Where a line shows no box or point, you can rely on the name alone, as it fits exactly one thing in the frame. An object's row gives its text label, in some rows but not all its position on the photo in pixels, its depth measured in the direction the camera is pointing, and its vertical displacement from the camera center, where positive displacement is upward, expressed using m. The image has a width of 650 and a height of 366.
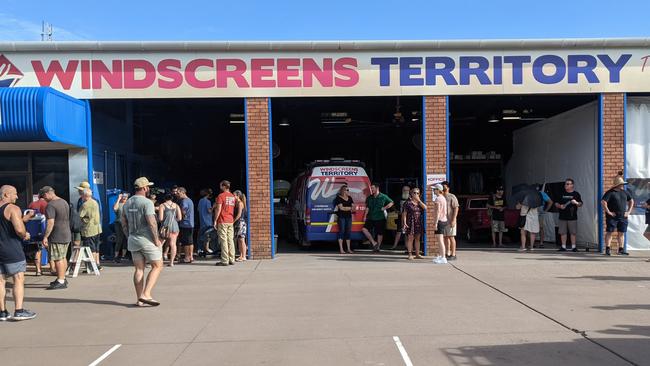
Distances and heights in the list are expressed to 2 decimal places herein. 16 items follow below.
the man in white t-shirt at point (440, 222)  11.61 -1.06
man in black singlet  7.06 -0.93
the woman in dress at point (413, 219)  12.12 -1.04
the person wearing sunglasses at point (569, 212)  13.27 -1.02
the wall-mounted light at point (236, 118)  19.13 +2.15
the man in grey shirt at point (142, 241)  7.73 -0.92
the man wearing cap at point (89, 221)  10.44 -0.82
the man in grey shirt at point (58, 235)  9.28 -0.99
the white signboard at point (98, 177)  12.90 +0.03
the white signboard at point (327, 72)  12.23 +2.37
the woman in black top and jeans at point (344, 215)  13.59 -1.03
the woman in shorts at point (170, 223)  11.66 -0.99
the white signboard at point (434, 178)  12.85 -0.13
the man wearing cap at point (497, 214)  14.89 -1.17
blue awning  10.16 +1.23
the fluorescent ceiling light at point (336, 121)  21.22 +2.14
